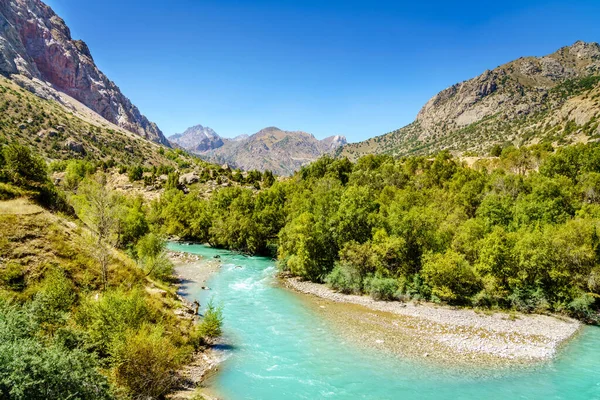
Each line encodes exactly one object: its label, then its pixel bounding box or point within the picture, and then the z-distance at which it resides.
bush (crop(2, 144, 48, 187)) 26.66
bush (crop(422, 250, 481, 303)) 33.50
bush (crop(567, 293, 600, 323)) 29.59
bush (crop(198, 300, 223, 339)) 24.23
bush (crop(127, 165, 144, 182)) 106.88
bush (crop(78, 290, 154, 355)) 17.16
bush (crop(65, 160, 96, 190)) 78.65
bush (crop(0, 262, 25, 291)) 18.78
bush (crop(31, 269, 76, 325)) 15.95
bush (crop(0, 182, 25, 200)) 24.72
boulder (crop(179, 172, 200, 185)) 101.28
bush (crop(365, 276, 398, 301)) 35.41
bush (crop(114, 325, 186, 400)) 15.59
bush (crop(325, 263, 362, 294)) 37.91
